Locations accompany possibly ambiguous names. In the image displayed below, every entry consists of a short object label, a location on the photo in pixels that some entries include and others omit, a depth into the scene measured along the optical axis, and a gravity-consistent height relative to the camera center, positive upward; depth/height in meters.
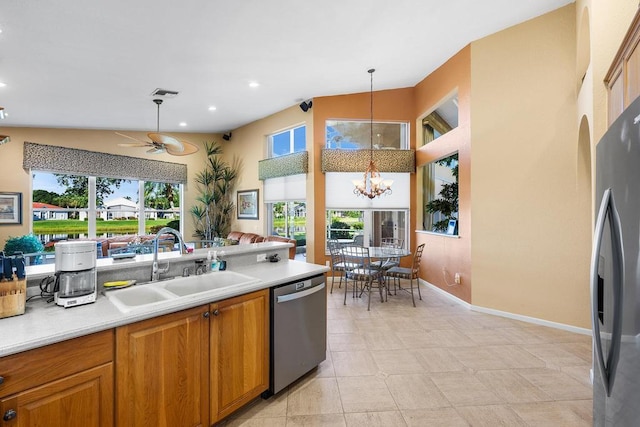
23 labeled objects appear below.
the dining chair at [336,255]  4.78 -0.65
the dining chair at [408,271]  4.39 -0.86
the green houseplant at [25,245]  5.14 -0.50
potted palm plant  7.71 +0.48
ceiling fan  4.39 +1.07
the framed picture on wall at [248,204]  7.11 +0.25
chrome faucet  2.07 -0.37
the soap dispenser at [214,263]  2.38 -0.38
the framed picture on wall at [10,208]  5.67 +0.15
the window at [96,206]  6.25 +0.21
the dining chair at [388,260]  4.68 -0.75
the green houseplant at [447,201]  4.92 +0.21
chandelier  4.81 +0.50
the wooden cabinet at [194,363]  1.46 -0.82
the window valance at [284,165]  5.87 +1.01
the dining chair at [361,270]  4.42 -0.83
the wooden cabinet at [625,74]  1.38 +0.72
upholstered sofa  5.75 -0.50
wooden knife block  1.39 -0.38
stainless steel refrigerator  0.80 -0.20
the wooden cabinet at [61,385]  1.13 -0.68
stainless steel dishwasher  2.15 -0.88
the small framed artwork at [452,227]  4.70 -0.22
